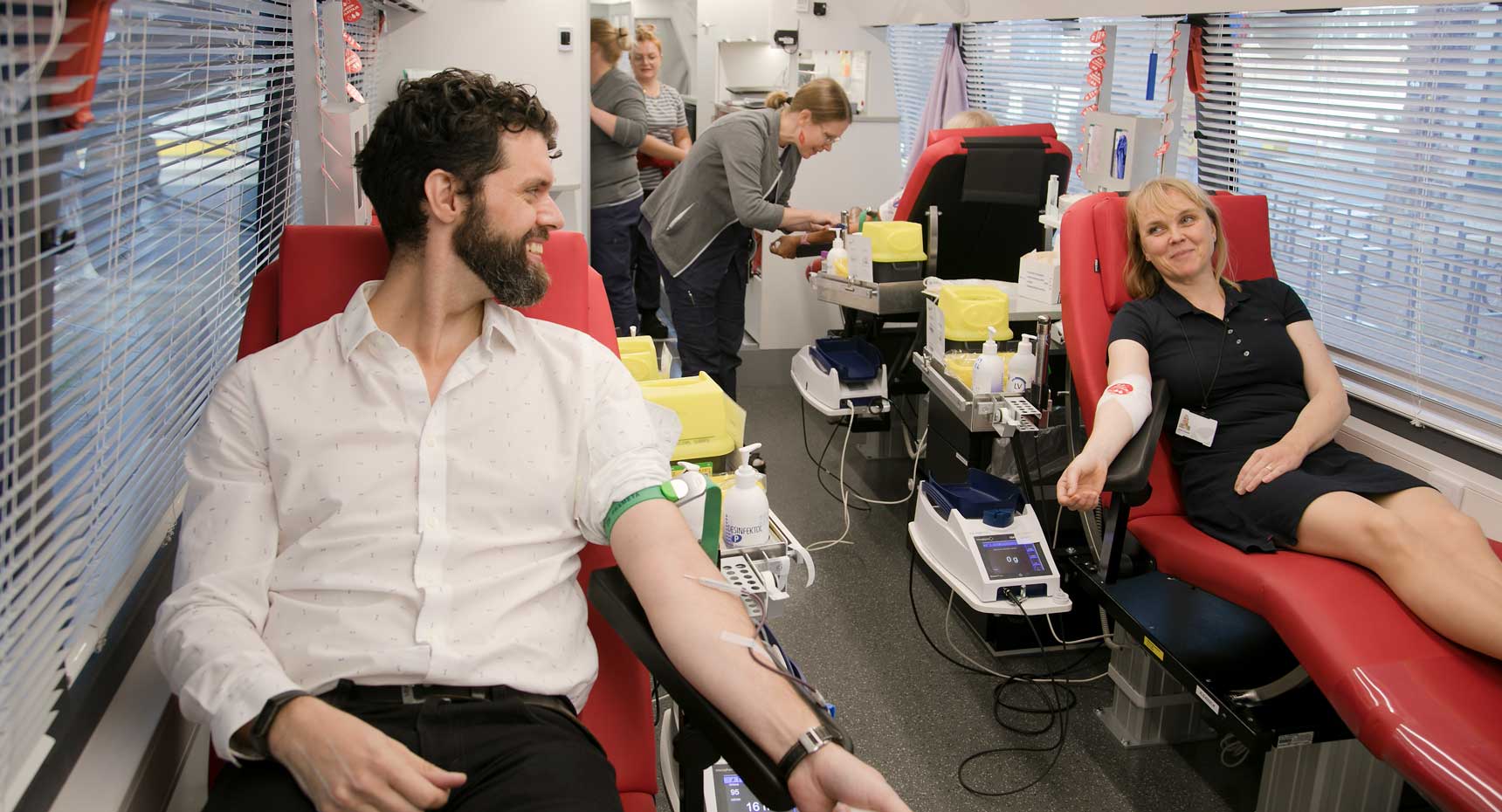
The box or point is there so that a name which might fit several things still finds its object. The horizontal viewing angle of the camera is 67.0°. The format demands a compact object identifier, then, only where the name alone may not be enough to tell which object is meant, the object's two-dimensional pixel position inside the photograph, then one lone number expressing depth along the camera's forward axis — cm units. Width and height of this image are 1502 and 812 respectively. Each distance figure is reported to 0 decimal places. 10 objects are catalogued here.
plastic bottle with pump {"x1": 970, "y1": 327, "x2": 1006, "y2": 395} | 267
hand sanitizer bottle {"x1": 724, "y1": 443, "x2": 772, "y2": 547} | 179
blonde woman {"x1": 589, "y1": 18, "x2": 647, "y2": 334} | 479
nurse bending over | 361
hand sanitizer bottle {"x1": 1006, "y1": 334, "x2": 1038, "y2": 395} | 272
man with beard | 129
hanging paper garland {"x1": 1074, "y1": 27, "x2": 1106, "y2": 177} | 354
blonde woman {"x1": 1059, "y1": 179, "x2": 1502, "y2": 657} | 200
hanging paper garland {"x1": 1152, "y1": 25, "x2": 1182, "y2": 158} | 318
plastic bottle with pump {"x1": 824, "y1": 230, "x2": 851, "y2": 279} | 376
